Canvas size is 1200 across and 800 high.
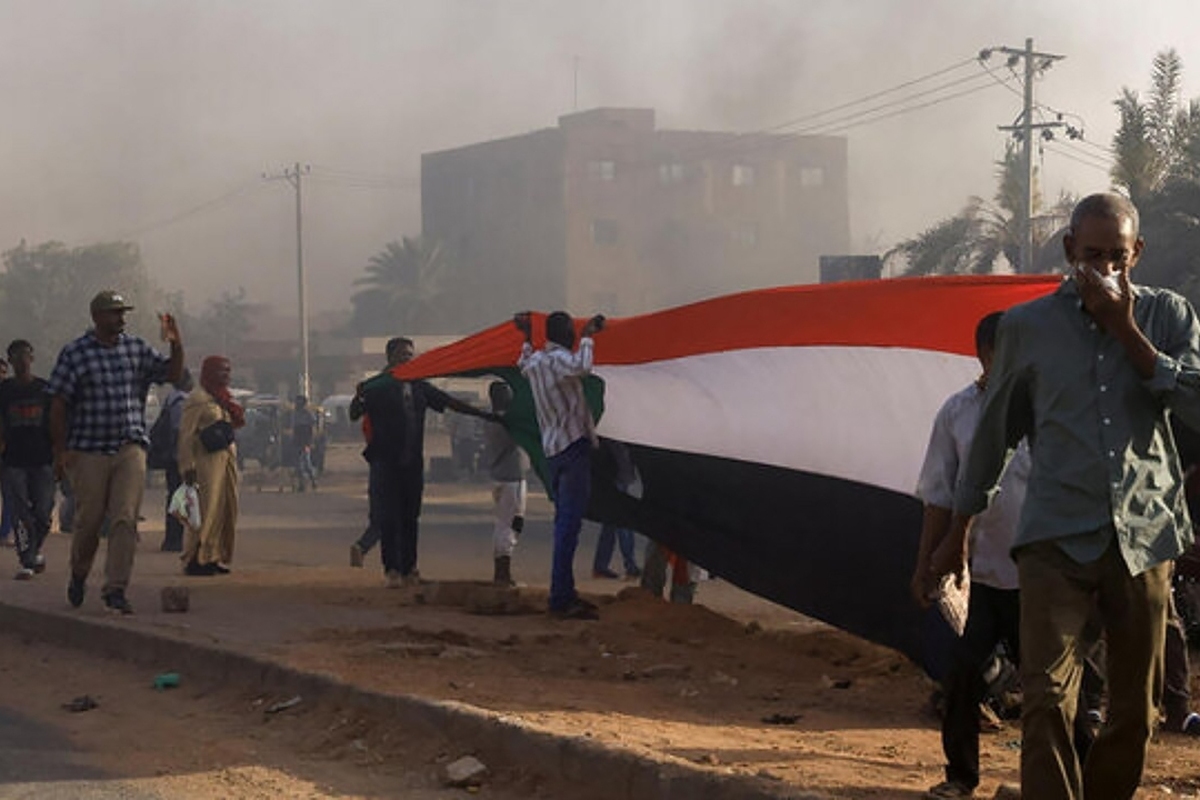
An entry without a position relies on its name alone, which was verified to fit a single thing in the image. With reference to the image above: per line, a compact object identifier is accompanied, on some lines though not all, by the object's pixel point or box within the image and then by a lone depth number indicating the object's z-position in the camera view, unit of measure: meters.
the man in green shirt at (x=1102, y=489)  4.83
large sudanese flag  8.55
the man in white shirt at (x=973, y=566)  6.01
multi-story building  82.31
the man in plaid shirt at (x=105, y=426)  11.16
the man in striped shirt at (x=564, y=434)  11.37
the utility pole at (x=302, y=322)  65.00
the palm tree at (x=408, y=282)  80.75
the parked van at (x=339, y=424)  57.91
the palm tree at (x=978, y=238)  34.97
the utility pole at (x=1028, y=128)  35.78
